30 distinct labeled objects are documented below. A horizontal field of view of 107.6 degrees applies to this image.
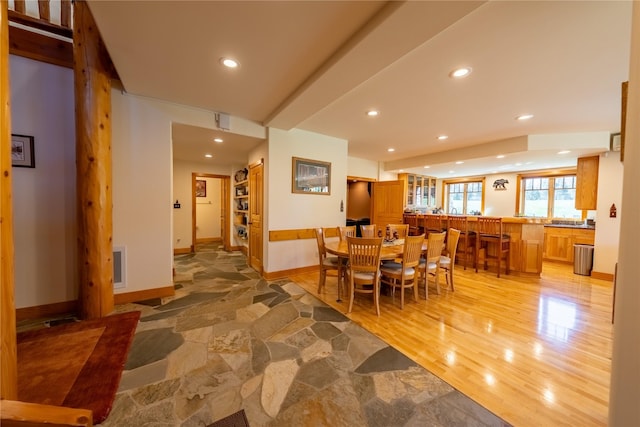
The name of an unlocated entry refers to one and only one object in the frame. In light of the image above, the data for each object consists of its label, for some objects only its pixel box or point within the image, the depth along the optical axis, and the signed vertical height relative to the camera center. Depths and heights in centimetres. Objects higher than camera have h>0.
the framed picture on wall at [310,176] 402 +52
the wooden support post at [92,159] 241 +45
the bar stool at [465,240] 465 -66
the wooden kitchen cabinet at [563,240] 492 -69
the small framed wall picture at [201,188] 703 +48
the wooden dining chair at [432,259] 313 -71
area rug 151 -125
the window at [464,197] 754 +35
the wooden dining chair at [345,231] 375 -43
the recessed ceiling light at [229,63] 212 +130
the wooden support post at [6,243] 105 -20
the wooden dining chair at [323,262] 326 -81
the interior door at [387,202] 578 +11
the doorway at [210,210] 702 -20
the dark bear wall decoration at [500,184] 680 +71
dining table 282 -57
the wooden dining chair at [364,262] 263 -65
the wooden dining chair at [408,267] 280 -76
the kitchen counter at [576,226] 489 -37
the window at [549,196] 586 +33
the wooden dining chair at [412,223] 567 -40
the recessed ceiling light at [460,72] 213 +126
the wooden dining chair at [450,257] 342 -74
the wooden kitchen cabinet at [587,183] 429 +50
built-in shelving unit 554 -7
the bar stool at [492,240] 423 -59
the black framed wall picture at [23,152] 242 +52
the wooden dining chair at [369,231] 400 -43
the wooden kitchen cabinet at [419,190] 660 +50
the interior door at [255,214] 408 -17
